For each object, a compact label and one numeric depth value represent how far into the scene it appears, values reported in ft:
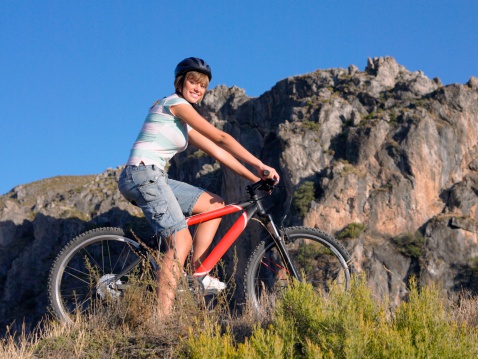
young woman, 14.61
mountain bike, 15.55
